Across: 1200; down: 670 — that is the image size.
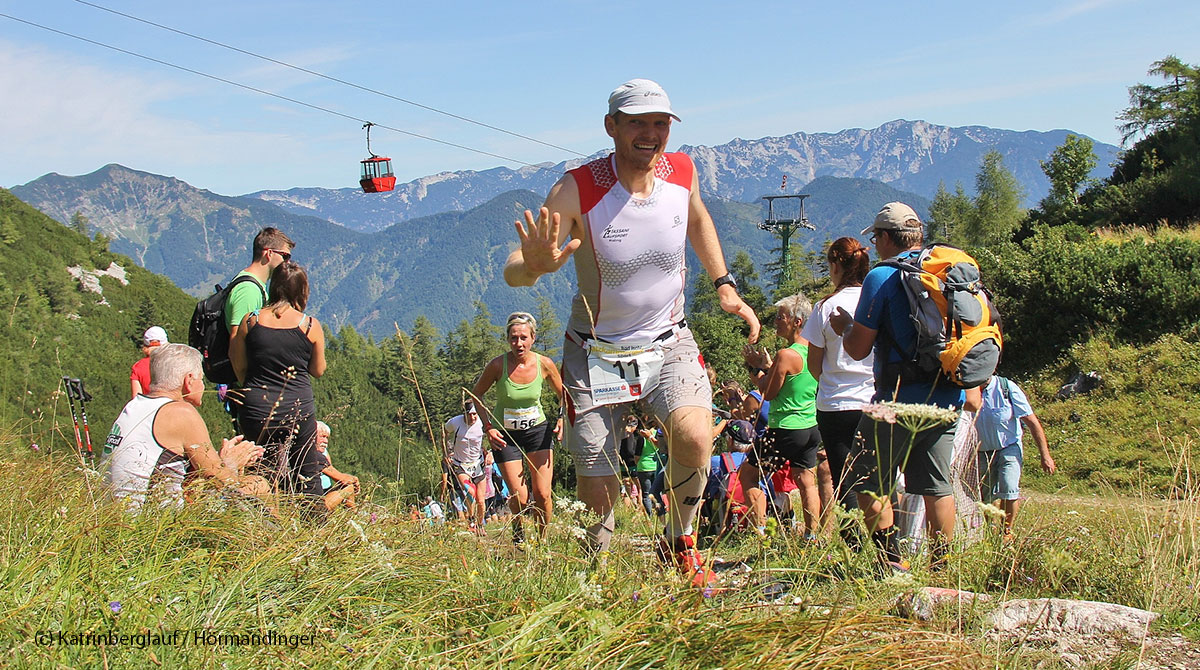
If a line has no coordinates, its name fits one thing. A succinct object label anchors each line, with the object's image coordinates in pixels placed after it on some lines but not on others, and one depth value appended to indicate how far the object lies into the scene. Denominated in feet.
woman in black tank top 17.52
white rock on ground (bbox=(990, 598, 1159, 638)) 8.57
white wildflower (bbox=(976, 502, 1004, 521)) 7.49
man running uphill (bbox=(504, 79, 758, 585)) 12.58
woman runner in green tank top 23.15
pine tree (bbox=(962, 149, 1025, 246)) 317.42
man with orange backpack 12.78
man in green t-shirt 18.63
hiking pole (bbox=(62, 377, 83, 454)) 14.25
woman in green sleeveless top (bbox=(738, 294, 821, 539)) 19.51
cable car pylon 339.71
